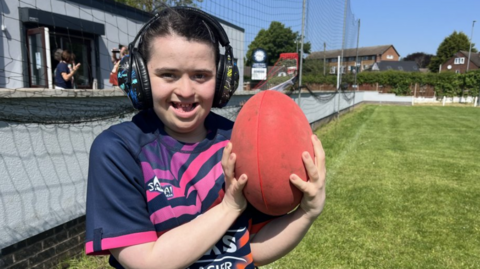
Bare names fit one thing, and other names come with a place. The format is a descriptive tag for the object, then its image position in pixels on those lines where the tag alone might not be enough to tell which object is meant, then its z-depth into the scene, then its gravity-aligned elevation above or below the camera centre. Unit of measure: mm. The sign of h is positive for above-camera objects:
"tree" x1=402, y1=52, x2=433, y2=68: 108062 +9168
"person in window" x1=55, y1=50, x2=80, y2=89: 7222 +191
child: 1069 -324
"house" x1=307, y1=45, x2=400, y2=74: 94675 +8744
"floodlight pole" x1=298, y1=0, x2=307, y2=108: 8008 +291
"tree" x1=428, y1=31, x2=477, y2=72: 76875 +9094
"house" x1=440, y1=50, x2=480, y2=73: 67500 +4934
